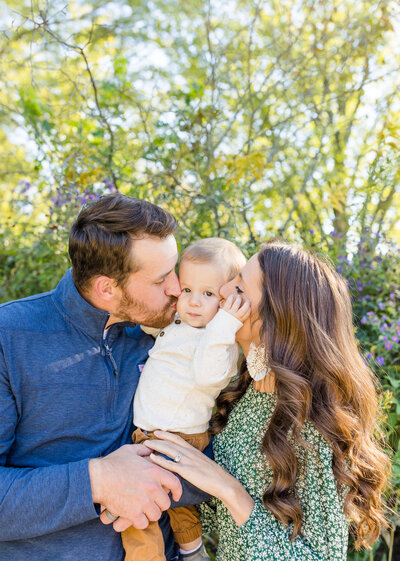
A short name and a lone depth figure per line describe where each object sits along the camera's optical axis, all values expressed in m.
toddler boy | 1.96
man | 1.70
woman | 1.81
